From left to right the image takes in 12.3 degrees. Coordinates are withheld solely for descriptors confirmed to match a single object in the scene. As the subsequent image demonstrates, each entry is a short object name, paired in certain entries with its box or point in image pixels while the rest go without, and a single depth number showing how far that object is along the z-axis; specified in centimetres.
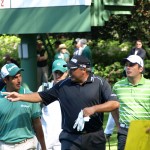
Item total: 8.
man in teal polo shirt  860
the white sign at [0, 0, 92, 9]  1453
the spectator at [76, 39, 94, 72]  2009
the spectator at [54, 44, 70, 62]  2112
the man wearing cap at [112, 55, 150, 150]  959
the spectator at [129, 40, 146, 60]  2064
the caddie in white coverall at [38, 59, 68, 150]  1021
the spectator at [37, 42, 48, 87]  2387
